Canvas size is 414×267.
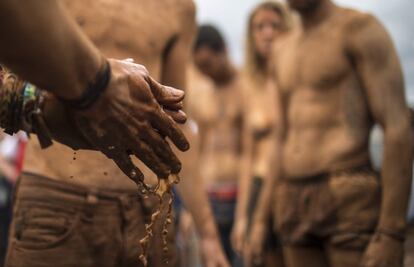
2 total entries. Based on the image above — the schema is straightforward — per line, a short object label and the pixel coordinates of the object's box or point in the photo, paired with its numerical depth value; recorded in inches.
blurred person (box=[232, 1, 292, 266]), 204.1
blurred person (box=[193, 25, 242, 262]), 231.5
